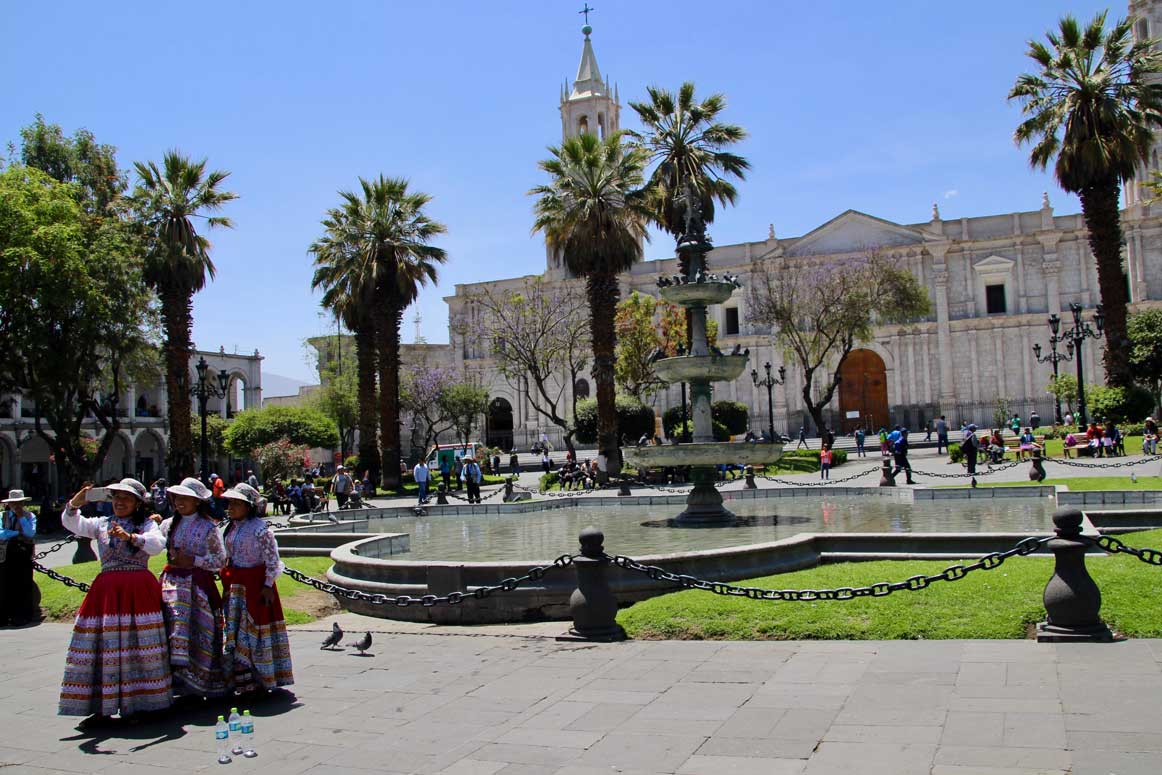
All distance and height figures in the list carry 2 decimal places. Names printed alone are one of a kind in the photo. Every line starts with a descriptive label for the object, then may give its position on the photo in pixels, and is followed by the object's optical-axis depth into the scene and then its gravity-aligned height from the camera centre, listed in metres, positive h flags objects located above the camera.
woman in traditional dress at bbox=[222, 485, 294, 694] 5.98 -1.07
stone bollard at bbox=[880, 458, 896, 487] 20.14 -1.47
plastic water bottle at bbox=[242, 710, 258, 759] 5.16 -1.61
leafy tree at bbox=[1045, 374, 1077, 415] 37.59 +0.32
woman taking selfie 5.54 -1.14
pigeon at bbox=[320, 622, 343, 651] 7.77 -1.66
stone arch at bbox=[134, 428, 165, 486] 51.61 -0.91
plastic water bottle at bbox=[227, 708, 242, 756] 5.26 -1.58
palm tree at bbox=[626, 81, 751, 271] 27.44 +7.55
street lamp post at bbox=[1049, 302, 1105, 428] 30.39 +2.09
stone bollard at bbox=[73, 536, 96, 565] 14.22 -1.65
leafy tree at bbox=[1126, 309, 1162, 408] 34.44 +1.43
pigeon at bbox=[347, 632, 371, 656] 7.50 -1.66
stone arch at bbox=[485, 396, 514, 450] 61.56 -0.14
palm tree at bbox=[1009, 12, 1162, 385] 27.00 +7.62
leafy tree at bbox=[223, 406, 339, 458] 41.94 +0.10
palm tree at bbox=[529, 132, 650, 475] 28.09 +5.53
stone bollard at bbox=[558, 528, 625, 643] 7.59 -1.42
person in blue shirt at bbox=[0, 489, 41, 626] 10.16 -1.27
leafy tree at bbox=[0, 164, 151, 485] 23.61 +3.52
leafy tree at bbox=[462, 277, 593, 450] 38.25 +3.60
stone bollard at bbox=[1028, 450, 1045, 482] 19.16 -1.47
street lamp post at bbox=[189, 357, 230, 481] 27.53 +1.34
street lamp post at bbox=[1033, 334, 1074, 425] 35.33 +0.79
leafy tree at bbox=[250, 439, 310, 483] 37.50 -1.07
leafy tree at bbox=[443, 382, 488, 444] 51.84 +1.01
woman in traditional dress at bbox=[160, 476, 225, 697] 5.87 -0.98
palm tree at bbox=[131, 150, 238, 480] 28.47 +5.33
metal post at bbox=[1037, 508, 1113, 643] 6.40 -1.33
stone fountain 13.20 +0.48
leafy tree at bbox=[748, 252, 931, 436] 37.31 +4.02
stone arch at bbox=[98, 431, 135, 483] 50.09 -1.18
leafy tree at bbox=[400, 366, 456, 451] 51.66 +1.64
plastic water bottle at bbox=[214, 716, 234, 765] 5.08 -1.58
